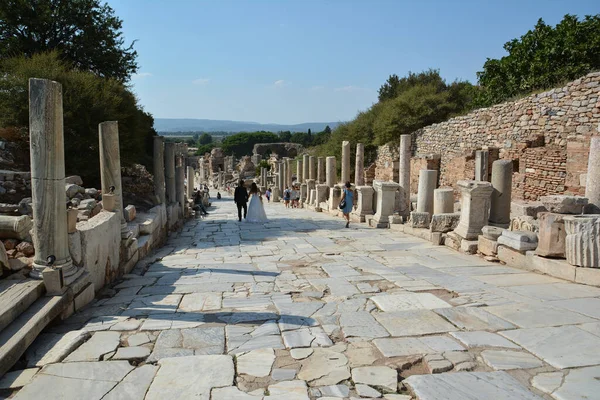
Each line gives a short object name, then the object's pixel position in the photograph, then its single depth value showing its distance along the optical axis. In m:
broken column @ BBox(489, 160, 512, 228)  8.29
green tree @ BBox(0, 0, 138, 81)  17.48
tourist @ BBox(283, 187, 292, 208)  26.02
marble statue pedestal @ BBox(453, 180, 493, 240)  8.12
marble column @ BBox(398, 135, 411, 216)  13.20
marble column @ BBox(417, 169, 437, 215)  11.02
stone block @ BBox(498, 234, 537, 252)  6.64
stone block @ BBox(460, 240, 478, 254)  7.93
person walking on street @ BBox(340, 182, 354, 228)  12.80
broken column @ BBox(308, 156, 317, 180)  27.45
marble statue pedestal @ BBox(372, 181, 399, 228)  12.38
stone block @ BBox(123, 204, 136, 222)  9.24
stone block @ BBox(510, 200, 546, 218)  9.78
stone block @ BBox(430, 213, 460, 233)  9.09
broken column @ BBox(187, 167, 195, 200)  28.03
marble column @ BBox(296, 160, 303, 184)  32.16
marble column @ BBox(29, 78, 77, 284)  4.83
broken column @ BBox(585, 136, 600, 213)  7.16
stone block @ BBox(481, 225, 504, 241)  7.49
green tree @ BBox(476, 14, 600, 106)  16.62
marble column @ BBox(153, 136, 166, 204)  12.93
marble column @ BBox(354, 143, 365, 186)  18.08
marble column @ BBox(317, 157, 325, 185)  25.02
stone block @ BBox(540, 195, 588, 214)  6.32
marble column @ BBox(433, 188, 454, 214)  9.60
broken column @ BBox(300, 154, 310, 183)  28.84
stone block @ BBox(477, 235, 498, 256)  7.34
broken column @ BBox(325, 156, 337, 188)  20.56
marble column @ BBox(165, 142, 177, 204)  14.79
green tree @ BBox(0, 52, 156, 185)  13.11
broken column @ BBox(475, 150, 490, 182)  16.03
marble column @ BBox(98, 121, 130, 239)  7.86
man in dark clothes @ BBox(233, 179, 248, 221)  15.05
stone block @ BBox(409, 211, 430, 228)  10.59
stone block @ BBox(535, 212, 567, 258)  6.05
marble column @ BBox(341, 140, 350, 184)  18.66
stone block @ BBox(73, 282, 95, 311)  5.04
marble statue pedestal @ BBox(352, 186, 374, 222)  13.68
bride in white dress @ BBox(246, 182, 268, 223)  14.83
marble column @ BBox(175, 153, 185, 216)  16.17
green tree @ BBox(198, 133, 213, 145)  174.12
